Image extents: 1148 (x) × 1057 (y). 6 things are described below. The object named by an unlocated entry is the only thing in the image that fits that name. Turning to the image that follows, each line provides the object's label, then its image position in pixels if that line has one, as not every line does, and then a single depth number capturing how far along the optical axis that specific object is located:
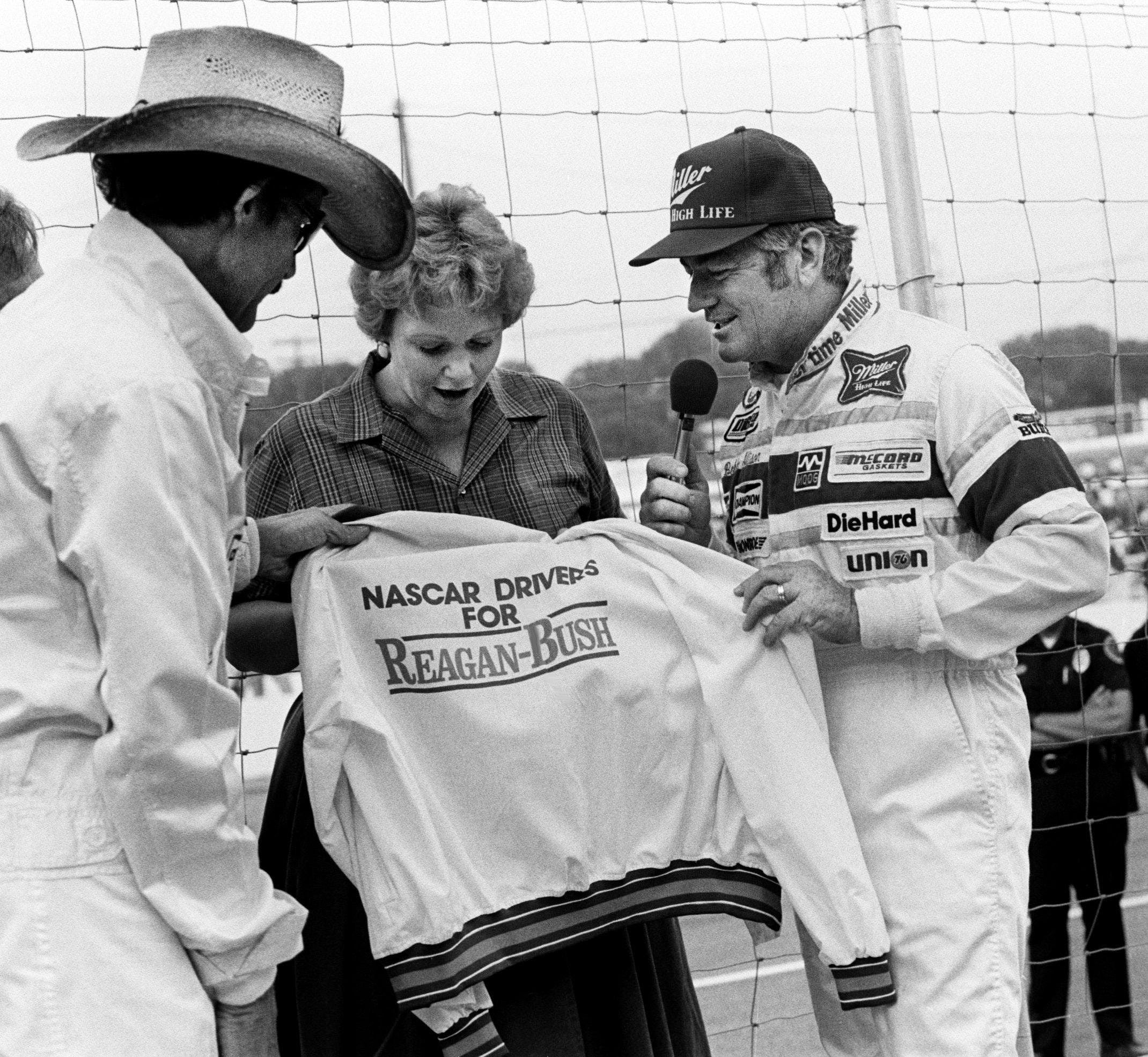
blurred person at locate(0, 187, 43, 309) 2.82
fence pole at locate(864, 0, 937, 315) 3.41
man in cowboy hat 1.63
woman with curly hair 2.36
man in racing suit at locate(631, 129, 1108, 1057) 2.37
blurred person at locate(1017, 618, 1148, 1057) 4.45
